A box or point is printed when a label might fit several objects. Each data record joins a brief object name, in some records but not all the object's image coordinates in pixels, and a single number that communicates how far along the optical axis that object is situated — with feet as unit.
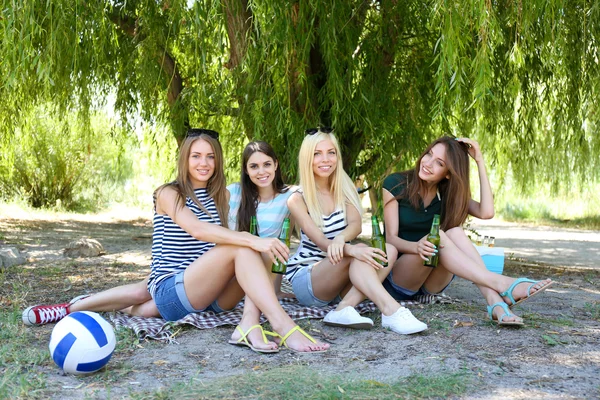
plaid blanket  10.50
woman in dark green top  11.42
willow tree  13.06
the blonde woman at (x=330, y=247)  10.85
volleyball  8.45
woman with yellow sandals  10.07
